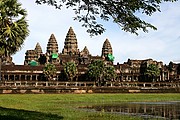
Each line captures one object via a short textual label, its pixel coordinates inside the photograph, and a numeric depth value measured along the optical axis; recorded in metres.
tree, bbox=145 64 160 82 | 106.51
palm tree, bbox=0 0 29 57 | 23.75
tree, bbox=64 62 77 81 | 99.44
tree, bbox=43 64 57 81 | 97.25
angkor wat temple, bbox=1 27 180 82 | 99.25
